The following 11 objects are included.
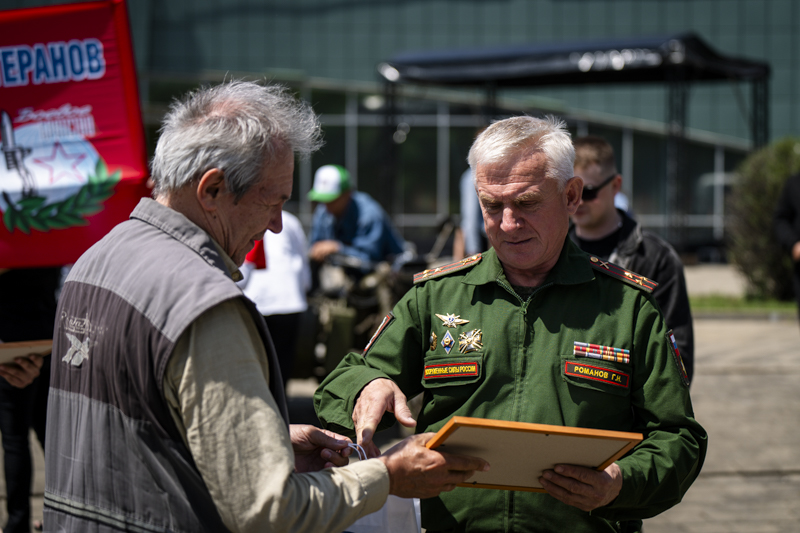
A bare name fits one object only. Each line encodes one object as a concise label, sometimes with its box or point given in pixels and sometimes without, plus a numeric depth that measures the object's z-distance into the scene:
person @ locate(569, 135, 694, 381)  3.26
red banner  3.64
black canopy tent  16.59
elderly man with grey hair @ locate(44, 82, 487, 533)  1.56
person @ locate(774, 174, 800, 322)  6.70
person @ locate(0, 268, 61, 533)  3.96
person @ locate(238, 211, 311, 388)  5.29
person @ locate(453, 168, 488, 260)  6.70
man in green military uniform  2.14
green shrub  14.10
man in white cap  6.95
